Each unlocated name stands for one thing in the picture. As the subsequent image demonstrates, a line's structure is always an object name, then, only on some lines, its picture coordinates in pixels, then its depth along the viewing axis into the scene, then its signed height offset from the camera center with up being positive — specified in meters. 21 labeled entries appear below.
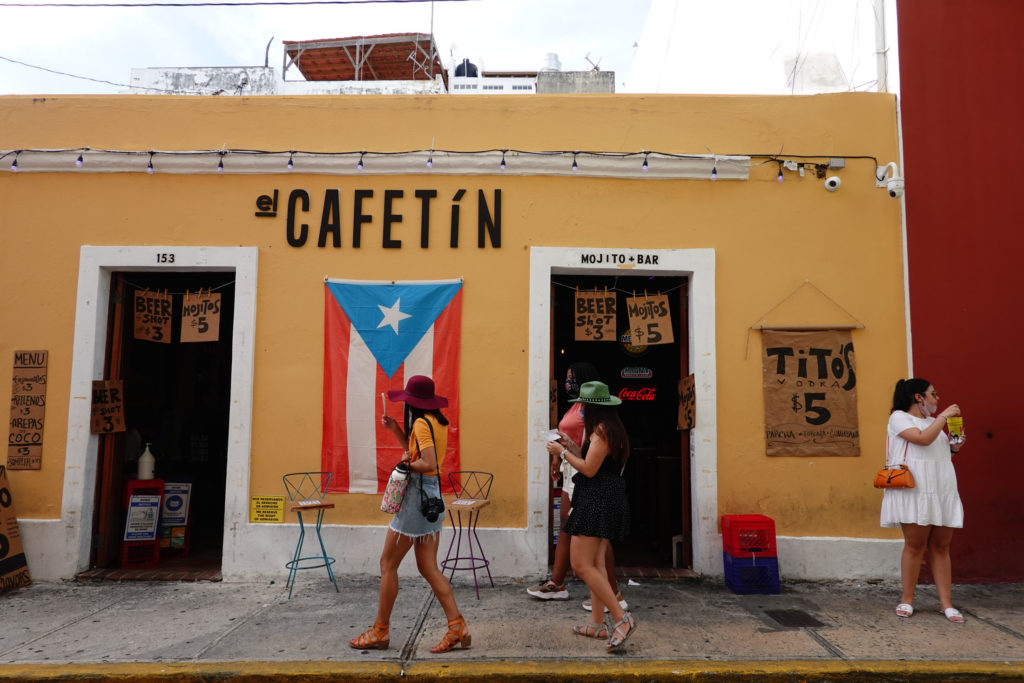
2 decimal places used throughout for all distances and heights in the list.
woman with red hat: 4.33 -0.80
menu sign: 6.33 -0.15
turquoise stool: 6.07 -0.89
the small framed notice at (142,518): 6.67 -1.20
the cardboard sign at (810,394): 6.32 +0.11
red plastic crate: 5.92 -1.16
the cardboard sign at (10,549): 5.94 -1.36
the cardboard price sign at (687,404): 6.45 +0.00
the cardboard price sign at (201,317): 6.55 +0.78
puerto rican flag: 6.36 +0.38
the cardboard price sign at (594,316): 6.68 +0.85
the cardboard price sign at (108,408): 6.44 -0.11
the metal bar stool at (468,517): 6.10 -1.06
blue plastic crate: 5.88 -1.47
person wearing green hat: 4.41 -0.62
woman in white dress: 5.09 -0.65
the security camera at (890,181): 6.43 +2.14
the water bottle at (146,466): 6.91 -0.70
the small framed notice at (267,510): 6.29 -1.03
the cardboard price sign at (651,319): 6.59 +0.82
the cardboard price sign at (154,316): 6.73 +0.81
